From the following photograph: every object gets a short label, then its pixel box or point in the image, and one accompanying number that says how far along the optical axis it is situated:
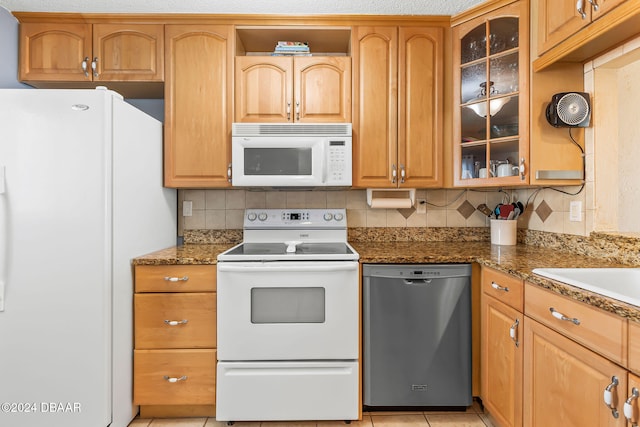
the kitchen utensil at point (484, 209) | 2.41
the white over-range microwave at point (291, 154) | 2.03
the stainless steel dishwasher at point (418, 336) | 1.79
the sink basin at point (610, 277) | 1.39
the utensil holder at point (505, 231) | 2.17
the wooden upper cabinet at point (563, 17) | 1.38
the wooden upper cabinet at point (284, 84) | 2.11
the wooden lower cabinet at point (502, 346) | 1.46
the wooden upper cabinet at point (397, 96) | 2.12
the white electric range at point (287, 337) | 1.77
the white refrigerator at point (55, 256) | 1.54
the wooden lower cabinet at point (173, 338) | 1.78
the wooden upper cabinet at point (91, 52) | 2.07
